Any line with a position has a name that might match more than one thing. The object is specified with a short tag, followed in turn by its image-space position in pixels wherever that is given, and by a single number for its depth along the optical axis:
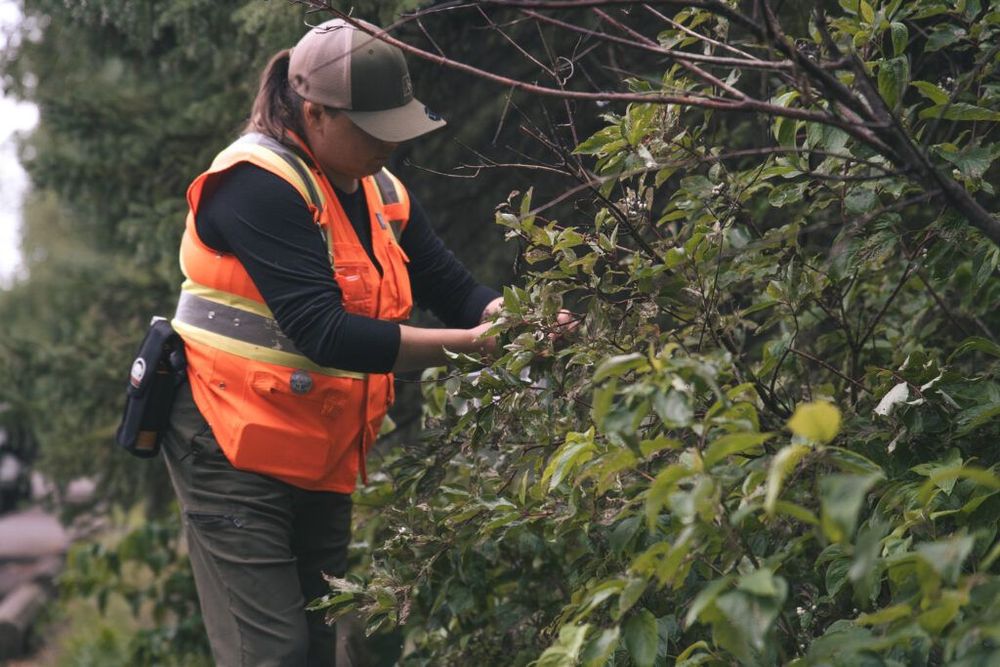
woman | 5.34
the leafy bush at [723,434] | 4.58
